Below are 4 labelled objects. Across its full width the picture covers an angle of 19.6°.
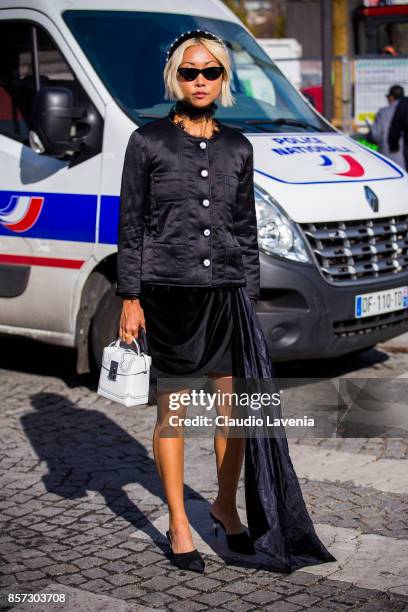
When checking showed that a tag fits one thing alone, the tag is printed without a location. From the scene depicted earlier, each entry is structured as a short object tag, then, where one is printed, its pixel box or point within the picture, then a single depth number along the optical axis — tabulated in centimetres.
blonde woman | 402
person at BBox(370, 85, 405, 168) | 1292
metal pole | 1160
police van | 627
